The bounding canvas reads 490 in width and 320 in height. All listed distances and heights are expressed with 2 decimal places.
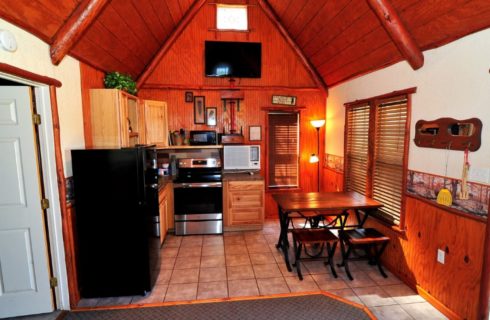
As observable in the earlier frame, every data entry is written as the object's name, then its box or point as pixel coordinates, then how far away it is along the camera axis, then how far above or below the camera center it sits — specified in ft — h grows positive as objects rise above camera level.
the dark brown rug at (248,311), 7.68 -5.33
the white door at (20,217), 7.16 -2.22
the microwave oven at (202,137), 14.58 +0.01
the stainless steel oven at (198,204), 13.67 -3.59
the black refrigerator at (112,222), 8.23 -2.70
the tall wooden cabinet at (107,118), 9.50 +0.77
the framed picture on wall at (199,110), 15.31 +1.64
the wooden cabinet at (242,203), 13.93 -3.61
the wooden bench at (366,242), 9.74 -4.07
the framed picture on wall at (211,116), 15.43 +1.29
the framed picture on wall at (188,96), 15.21 +2.46
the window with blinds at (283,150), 16.06 -0.84
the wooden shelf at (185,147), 13.92 -0.51
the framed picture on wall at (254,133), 15.80 +0.24
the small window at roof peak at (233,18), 14.89 +6.92
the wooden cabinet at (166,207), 12.30 -3.57
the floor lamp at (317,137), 15.17 -0.09
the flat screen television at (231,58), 14.64 +4.52
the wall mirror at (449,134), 6.84 +0.02
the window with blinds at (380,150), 9.75 -0.62
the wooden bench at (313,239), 9.84 -3.96
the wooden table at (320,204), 10.03 -2.73
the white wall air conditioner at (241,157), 15.02 -1.17
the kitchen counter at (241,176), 14.04 -2.20
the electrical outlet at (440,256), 7.84 -3.72
